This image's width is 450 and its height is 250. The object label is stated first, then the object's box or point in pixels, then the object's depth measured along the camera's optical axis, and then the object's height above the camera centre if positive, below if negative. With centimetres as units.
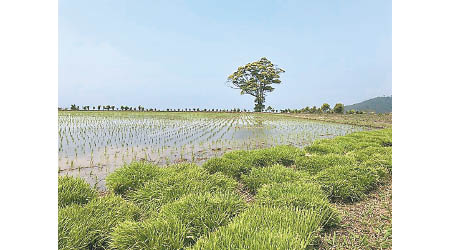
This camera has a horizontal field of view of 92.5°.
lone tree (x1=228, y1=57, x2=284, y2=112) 4344 +869
